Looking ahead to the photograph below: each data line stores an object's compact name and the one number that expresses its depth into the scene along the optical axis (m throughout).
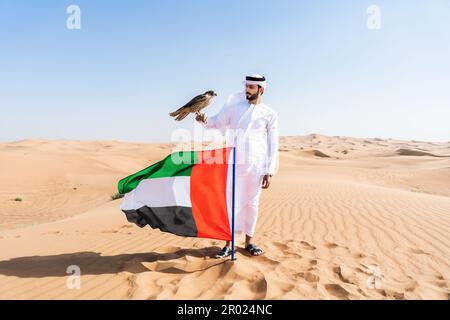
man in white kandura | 4.16
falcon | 3.92
